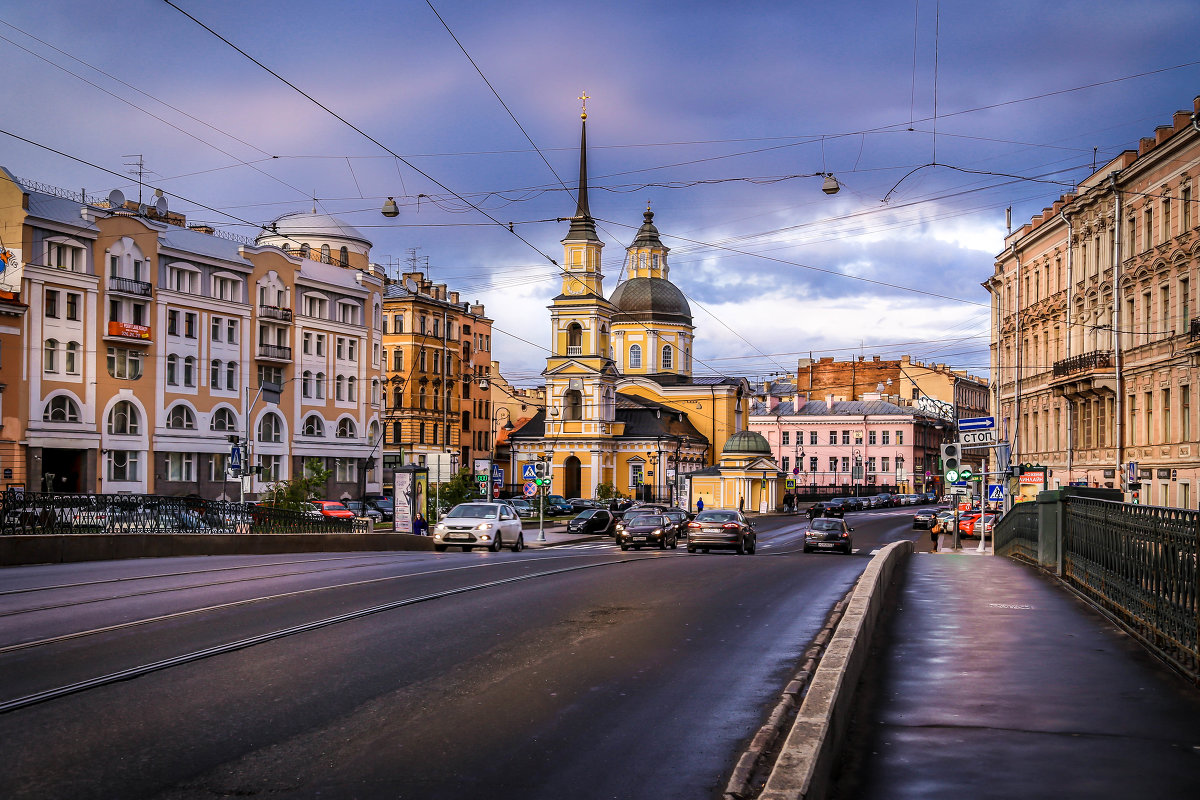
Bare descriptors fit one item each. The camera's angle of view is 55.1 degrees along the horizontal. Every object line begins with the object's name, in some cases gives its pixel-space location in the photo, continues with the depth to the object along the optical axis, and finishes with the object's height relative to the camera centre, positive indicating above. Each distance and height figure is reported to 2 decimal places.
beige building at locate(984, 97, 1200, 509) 40.94 +4.73
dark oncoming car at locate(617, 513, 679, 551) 46.00 -3.92
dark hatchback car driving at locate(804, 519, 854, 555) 42.59 -3.76
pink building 124.12 -0.78
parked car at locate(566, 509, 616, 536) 61.88 -4.79
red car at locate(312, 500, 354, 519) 56.31 -3.87
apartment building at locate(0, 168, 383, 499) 56.19 +4.53
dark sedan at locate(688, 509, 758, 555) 37.41 -3.16
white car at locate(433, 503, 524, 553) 33.59 -2.73
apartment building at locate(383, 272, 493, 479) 97.06 +5.30
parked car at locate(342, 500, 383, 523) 61.16 -4.18
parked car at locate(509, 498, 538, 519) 73.26 -4.76
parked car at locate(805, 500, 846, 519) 85.49 -5.68
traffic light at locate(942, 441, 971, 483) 31.72 -0.73
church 101.81 +1.47
